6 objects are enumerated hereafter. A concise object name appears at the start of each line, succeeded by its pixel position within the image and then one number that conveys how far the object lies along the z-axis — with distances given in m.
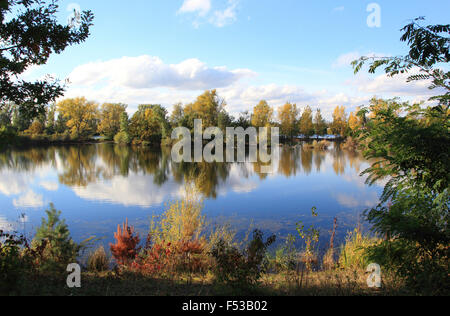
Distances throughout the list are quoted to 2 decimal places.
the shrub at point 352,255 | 6.41
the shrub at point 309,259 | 6.29
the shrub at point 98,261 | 6.17
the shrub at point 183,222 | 7.26
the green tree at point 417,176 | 3.90
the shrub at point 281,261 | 6.37
